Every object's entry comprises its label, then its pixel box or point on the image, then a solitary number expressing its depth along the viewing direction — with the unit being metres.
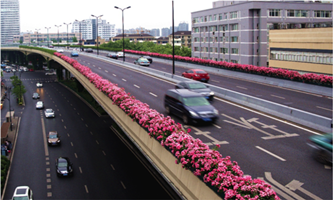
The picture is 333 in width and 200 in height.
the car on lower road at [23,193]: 28.67
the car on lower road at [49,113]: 64.99
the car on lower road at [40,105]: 75.79
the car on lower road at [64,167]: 35.34
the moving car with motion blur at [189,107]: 20.62
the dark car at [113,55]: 78.56
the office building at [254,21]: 74.44
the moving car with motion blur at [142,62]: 59.85
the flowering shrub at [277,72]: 33.08
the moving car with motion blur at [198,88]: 28.11
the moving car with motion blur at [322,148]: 14.69
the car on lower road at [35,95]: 89.31
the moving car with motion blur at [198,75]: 40.19
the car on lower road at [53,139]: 46.81
